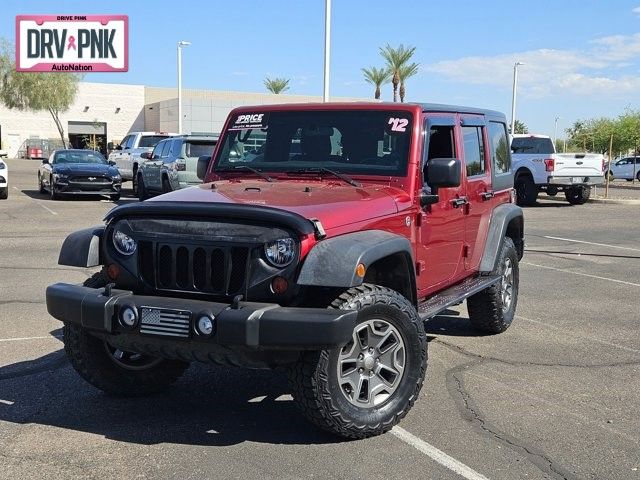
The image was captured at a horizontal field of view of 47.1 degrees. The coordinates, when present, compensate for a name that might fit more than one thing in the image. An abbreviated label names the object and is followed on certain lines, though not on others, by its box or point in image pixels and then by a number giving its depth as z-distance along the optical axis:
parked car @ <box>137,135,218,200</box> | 16.89
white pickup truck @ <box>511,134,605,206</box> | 21.50
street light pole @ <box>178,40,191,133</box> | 41.12
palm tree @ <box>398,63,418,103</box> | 45.28
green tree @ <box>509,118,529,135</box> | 80.80
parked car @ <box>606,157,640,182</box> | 40.09
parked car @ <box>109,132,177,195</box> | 24.61
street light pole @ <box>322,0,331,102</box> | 22.70
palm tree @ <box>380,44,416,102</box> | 44.69
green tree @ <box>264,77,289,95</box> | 64.00
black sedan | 19.97
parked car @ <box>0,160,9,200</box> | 19.66
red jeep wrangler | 3.80
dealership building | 62.16
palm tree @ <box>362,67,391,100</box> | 46.70
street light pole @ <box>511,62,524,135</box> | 41.29
